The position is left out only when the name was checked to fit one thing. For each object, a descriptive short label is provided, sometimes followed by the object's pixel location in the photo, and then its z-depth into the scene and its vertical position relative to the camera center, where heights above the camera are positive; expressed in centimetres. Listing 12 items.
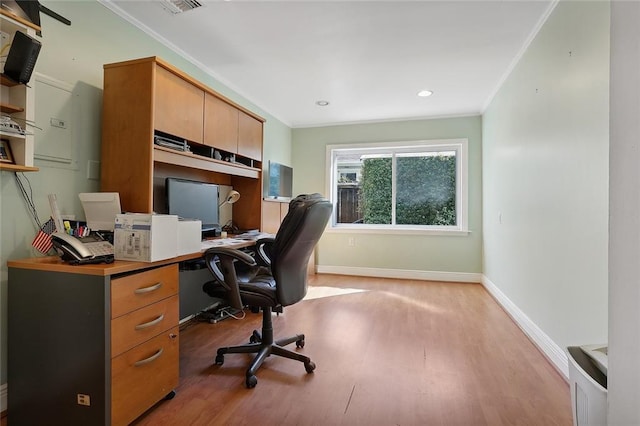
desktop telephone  134 -18
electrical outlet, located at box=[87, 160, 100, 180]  191 +27
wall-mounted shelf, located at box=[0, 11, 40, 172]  141 +48
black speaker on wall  133 +70
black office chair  172 -37
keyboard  223 -23
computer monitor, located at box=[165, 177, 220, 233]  232 +10
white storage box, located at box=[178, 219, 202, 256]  173 -14
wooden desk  127 -57
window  446 +45
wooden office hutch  184 +58
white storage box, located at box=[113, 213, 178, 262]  146 -12
